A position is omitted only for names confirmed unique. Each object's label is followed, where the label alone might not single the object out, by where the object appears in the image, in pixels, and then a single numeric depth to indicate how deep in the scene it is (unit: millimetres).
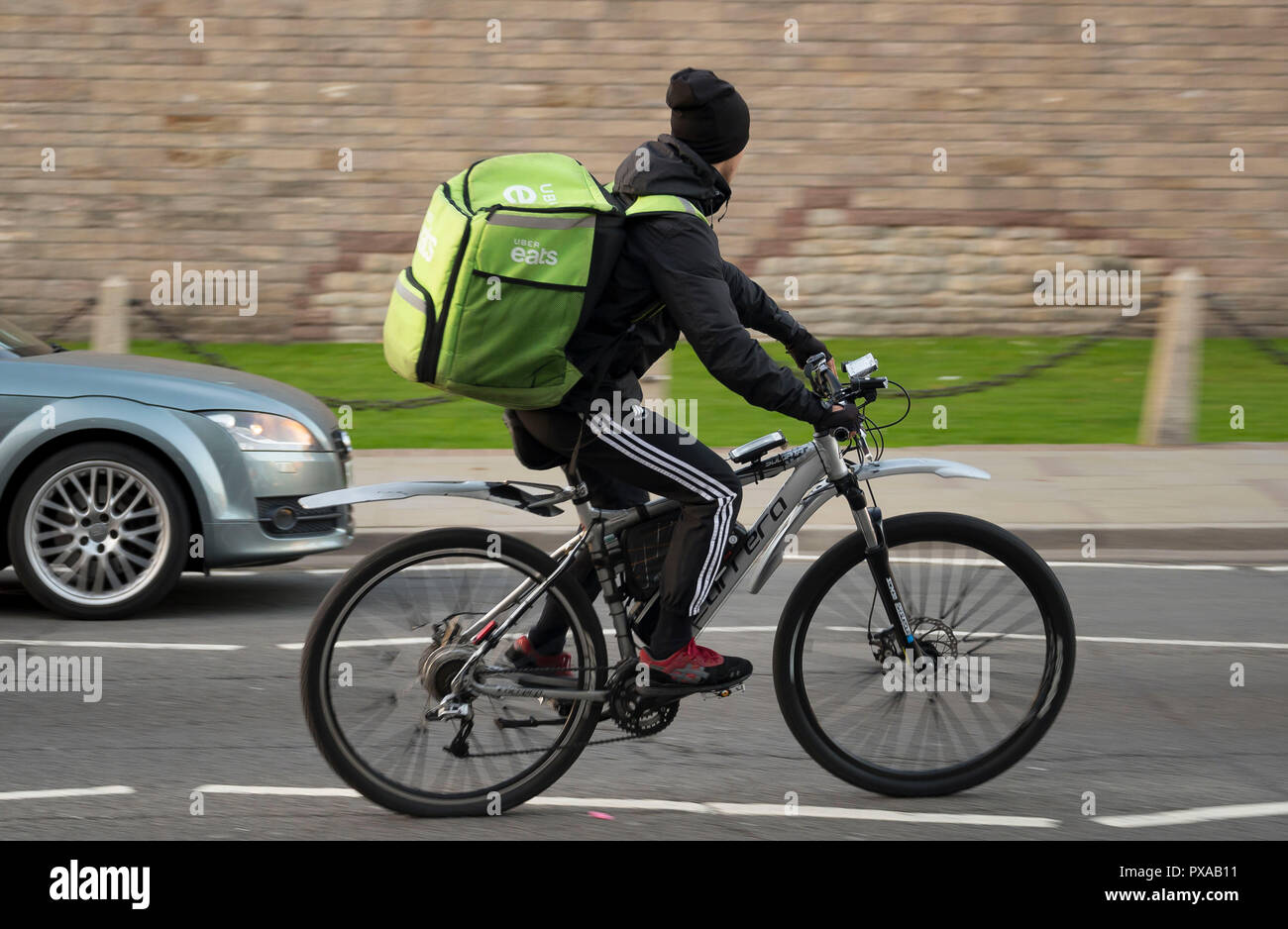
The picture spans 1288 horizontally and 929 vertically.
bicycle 8430
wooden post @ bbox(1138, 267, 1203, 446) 24187
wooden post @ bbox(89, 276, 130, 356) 24969
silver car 13797
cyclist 7957
